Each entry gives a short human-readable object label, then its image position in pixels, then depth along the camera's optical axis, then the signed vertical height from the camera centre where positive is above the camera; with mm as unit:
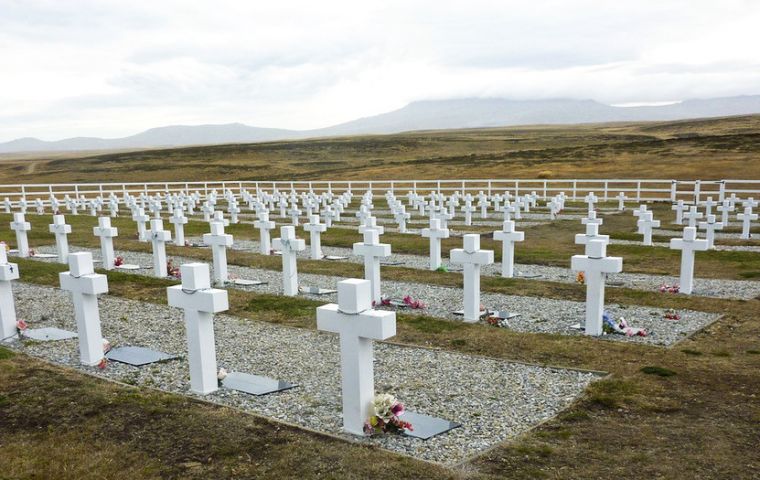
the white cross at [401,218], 23547 -2899
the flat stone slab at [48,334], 10031 -2864
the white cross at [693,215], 19769 -2752
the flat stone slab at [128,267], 16750 -3075
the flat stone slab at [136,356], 8750 -2834
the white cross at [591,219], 20016 -2714
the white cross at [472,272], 10906 -2282
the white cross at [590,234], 12565 -1991
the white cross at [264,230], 18422 -2500
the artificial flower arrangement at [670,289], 12805 -3091
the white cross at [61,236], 16844 -2291
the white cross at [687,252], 12484 -2356
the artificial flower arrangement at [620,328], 9883 -2970
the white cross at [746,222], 20781 -3030
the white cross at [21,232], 18078 -2317
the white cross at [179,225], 20125 -2497
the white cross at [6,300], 9781 -2280
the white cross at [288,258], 13148 -2357
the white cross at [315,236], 17359 -2593
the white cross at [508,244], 14367 -2449
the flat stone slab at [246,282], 14497 -3086
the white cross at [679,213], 25062 -3264
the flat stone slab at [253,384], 7542 -2814
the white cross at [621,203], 30747 -3404
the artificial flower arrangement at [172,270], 15312 -2995
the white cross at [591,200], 29909 -3137
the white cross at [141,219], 20744 -2319
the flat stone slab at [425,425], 6230 -2782
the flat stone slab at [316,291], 13328 -3044
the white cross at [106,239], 16281 -2330
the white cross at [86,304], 8594 -2055
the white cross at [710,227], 17953 -2707
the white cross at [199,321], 7449 -2013
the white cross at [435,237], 15366 -2374
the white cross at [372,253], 11672 -2047
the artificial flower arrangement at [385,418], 6277 -2646
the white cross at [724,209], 24281 -3049
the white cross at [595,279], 9969 -2247
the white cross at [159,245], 15321 -2353
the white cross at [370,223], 16344 -2146
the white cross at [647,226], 19406 -2866
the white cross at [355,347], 6281 -1994
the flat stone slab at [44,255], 18875 -3076
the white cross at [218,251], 14562 -2393
